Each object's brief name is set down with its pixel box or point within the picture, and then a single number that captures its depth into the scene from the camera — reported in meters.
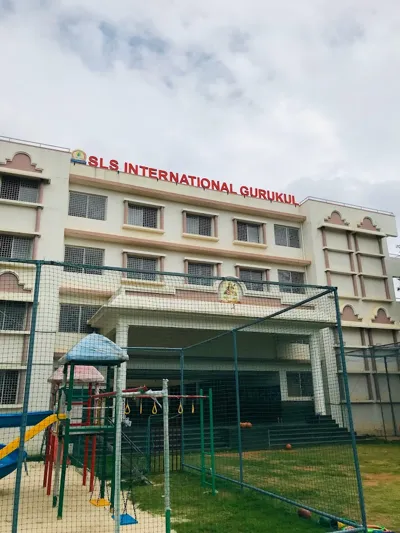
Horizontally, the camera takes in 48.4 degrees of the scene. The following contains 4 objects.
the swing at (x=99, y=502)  6.45
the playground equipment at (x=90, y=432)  4.72
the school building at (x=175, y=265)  14.89
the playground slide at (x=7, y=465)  6.88
